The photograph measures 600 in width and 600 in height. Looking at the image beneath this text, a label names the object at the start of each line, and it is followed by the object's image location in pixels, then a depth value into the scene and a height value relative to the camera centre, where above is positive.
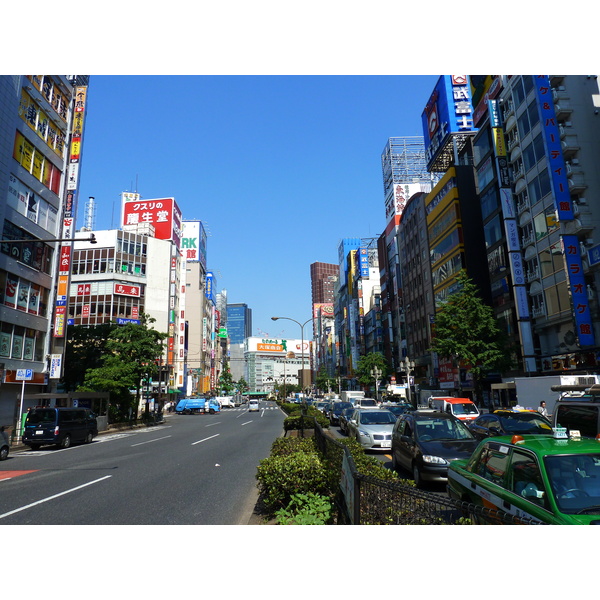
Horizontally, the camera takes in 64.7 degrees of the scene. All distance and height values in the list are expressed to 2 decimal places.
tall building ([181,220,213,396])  106.00 +20.79
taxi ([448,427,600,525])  5.00 -1.07
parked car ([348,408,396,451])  16.77 -1.36
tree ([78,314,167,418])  35.81 +2.59
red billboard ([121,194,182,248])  83.50 +32.01
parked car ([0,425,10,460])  18.77 -1.86
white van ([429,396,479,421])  25.02 -1.06
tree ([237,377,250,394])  169.45 +2.97
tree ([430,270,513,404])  33.91 +3.76
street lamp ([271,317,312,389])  45.59 +7.01
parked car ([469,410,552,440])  15.55 -1.26
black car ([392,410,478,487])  10.54 -1.29
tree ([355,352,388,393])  74.12 +3.76
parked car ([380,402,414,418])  31.42 -1.26
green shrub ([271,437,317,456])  10.25 -1.21
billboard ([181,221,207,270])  108.25 +34.80
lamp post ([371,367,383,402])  62.00 +2.23
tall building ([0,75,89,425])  28.94 +12.73
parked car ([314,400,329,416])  43.94 -1.37
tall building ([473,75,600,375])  31.80 +12.88
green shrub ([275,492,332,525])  6.48 -1.70
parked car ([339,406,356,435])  25.75 -1.49
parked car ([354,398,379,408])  37.75 -0.92
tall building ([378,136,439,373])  78.75 +28.79
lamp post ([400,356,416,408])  50.51 +2.18
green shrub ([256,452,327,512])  7.80 -1.42
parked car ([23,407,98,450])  22.28 -1.41
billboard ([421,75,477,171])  57.62 +33.69
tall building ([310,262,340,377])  158.48 +17.53
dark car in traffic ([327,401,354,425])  33.04 -1.37
